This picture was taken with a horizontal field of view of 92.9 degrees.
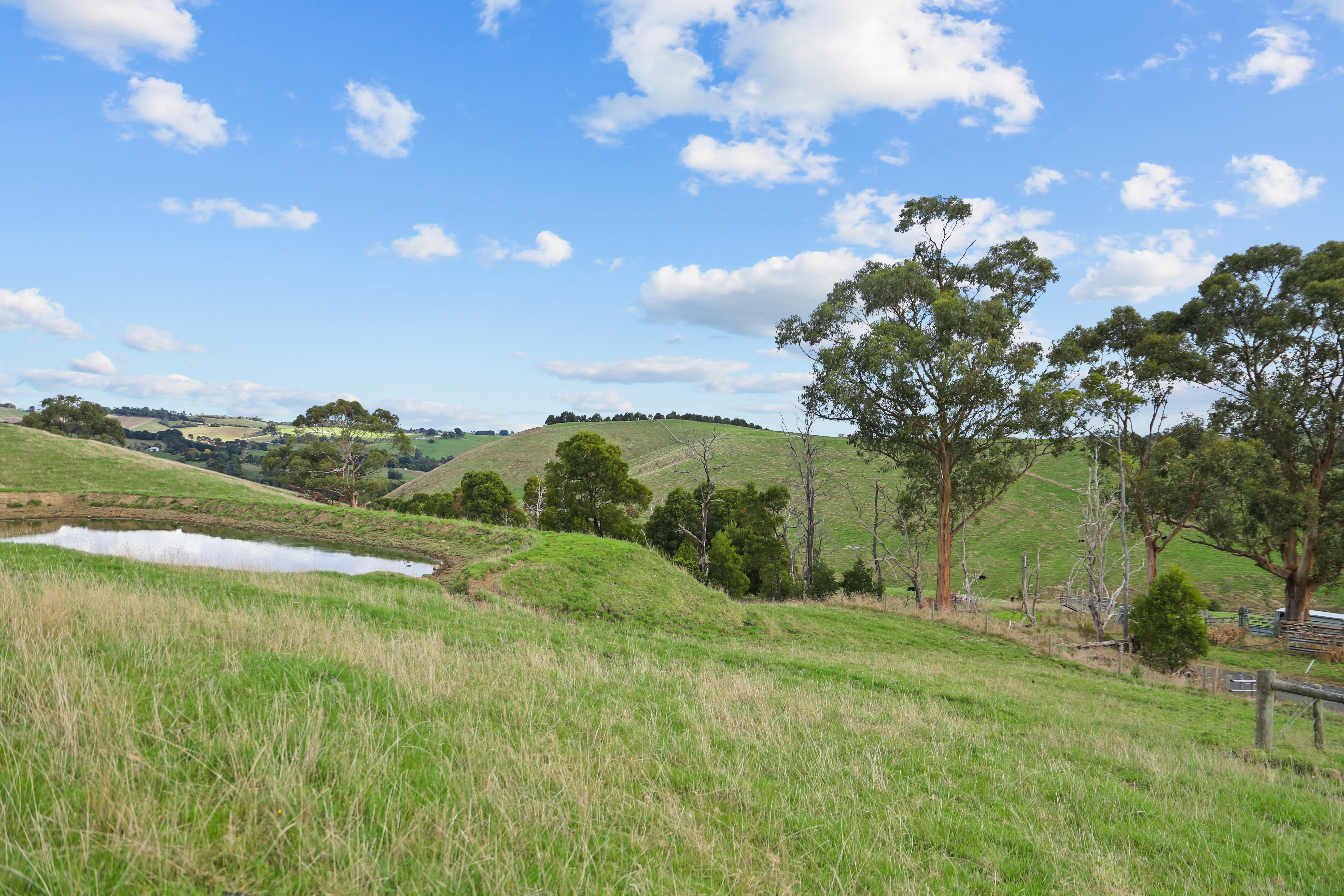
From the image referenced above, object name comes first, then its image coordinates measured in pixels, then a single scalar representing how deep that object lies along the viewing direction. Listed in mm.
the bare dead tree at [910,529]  29609
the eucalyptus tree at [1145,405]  28594
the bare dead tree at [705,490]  31594
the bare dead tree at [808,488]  29234
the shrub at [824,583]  33875
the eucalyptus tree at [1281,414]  25047
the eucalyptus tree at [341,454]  54906
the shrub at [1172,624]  20094
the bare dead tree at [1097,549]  21625
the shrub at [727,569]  31047
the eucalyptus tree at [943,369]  24969
